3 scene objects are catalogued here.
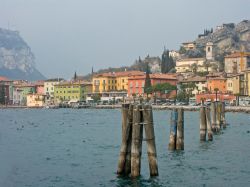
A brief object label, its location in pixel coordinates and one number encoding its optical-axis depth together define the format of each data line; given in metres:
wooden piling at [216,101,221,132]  47.65
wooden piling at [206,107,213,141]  38.46
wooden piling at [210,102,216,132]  43.72
